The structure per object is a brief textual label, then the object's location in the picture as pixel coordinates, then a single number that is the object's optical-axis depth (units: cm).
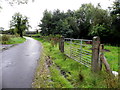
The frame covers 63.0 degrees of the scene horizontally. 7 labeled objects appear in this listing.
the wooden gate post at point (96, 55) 406
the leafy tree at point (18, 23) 4431
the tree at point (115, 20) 1952
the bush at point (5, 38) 1830
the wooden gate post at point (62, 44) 889
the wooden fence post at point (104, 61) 348
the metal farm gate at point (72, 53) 575
